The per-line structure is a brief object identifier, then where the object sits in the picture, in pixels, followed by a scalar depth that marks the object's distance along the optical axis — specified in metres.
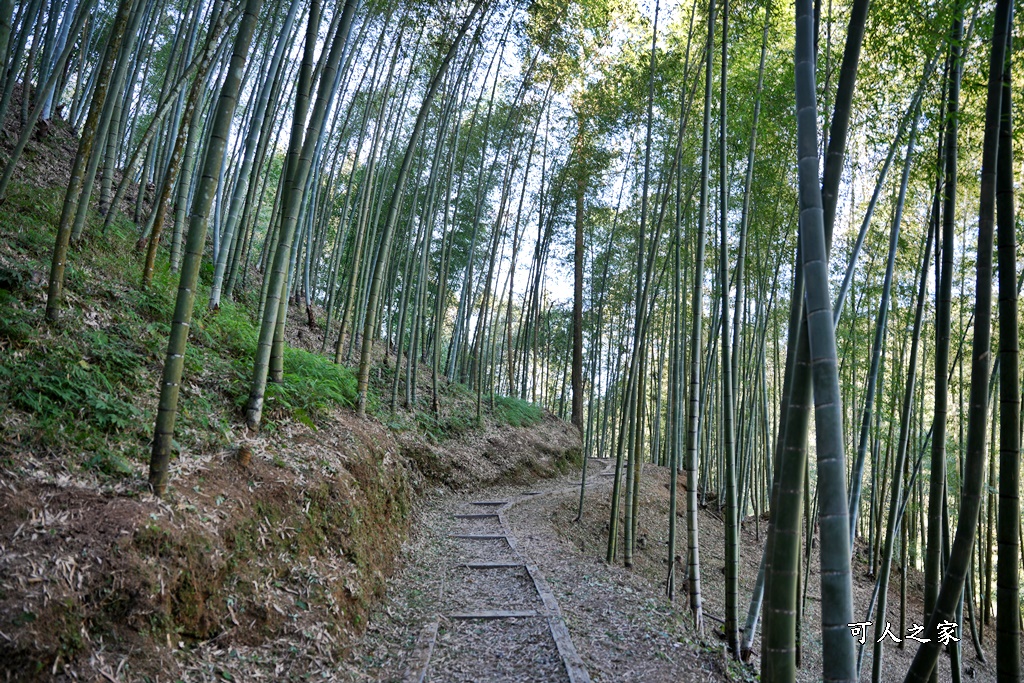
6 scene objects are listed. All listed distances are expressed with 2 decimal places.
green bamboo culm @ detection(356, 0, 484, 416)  5.38
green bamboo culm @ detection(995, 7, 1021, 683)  1.71
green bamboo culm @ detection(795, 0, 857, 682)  1.36
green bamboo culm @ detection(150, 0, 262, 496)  2.55
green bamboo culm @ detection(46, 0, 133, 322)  3.05
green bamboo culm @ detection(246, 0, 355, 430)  3.46
